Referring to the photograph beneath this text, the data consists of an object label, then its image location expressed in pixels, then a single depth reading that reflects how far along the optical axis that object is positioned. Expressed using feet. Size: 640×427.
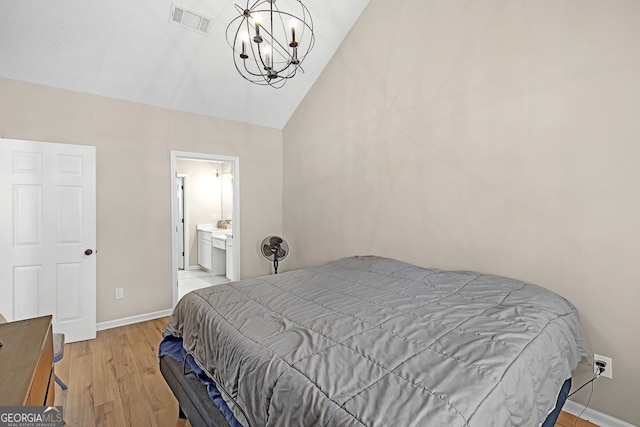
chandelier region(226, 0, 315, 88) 9.80
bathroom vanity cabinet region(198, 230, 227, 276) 18.28
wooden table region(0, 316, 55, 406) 3.06
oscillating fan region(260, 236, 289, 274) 12.56
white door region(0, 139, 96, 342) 8.83
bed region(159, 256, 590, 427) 3.16
